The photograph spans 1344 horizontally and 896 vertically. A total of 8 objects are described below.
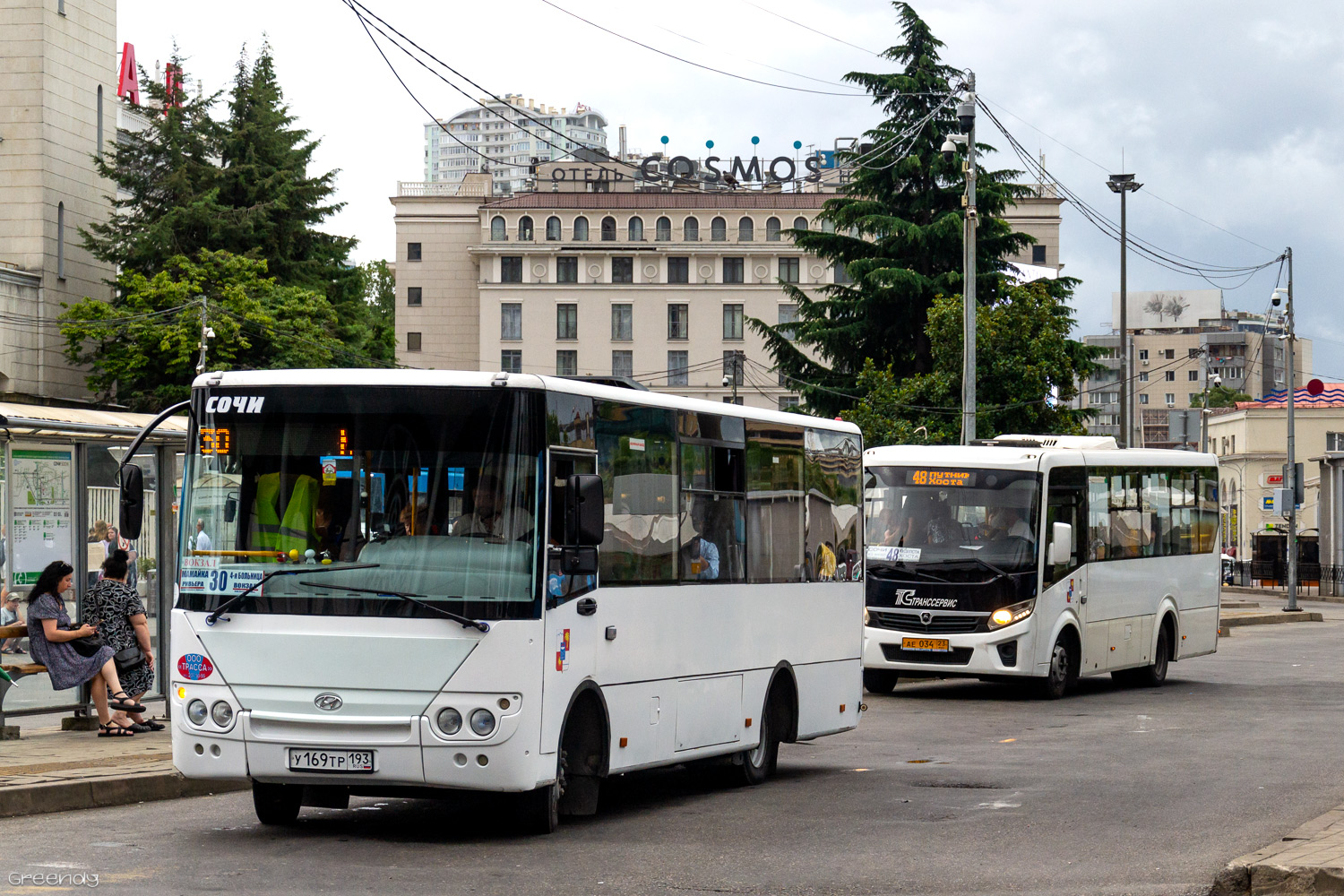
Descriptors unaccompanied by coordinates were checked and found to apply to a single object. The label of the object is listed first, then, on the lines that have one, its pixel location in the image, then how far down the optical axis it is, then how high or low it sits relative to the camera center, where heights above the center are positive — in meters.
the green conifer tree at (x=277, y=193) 70.00 +12.91
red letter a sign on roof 101.69 +25.73
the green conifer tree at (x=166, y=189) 68.06 +12.87
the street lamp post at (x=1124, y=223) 50.62 +8.57
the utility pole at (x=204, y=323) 59.69 +6.61
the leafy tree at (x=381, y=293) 118.25 +15.63
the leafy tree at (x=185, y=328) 63.88 +6.84
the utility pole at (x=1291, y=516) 48.47 -0.01
